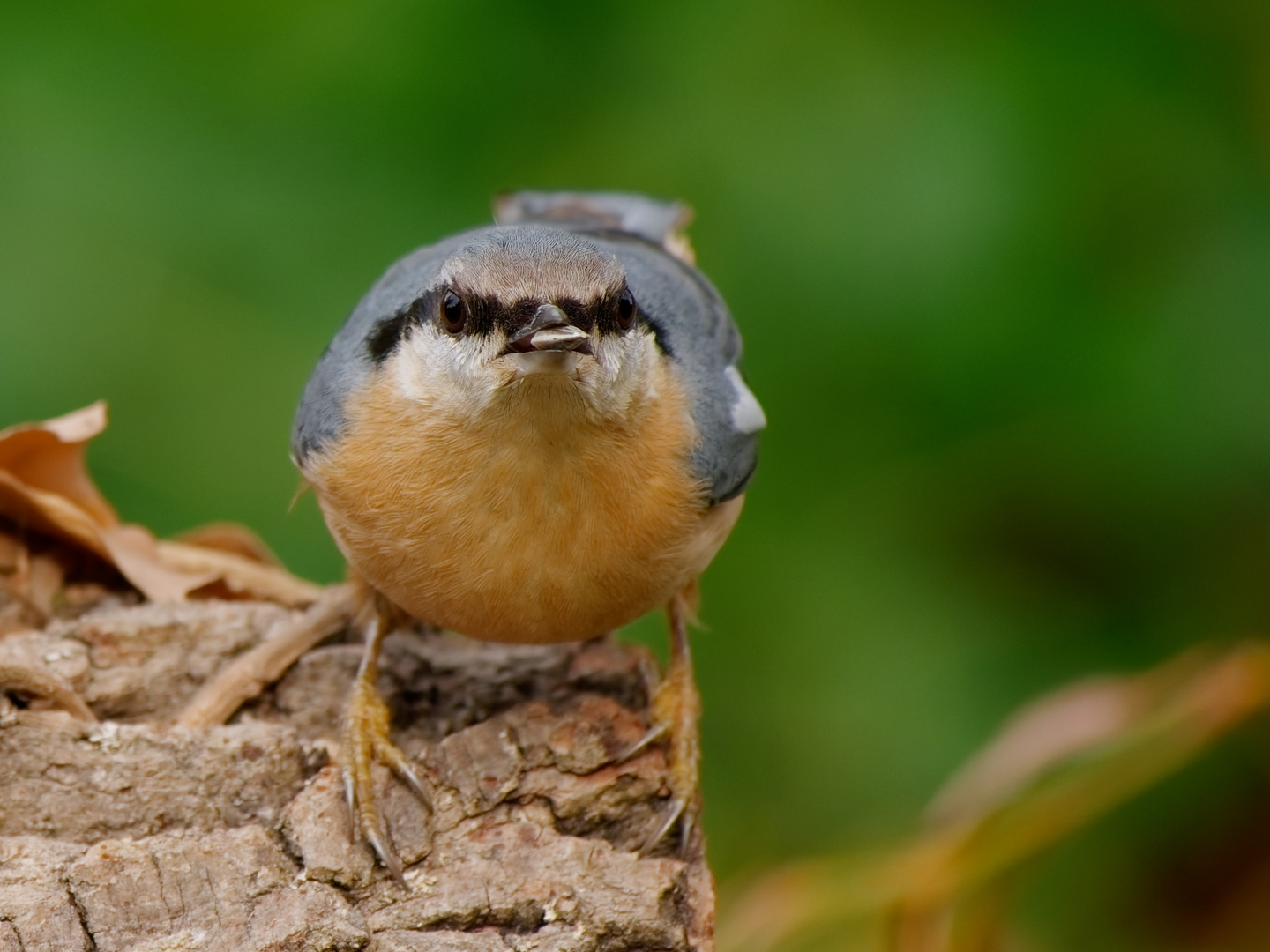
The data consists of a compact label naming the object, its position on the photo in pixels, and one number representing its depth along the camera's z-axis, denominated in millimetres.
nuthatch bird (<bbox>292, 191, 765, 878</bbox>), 4469
